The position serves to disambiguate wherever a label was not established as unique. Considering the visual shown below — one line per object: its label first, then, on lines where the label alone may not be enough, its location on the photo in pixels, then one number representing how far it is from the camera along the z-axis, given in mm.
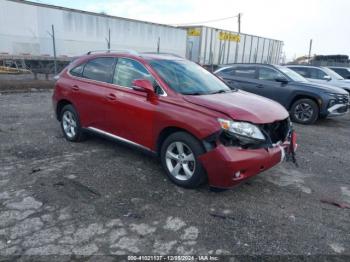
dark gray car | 8149
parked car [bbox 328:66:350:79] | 14501
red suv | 3350
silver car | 11594
